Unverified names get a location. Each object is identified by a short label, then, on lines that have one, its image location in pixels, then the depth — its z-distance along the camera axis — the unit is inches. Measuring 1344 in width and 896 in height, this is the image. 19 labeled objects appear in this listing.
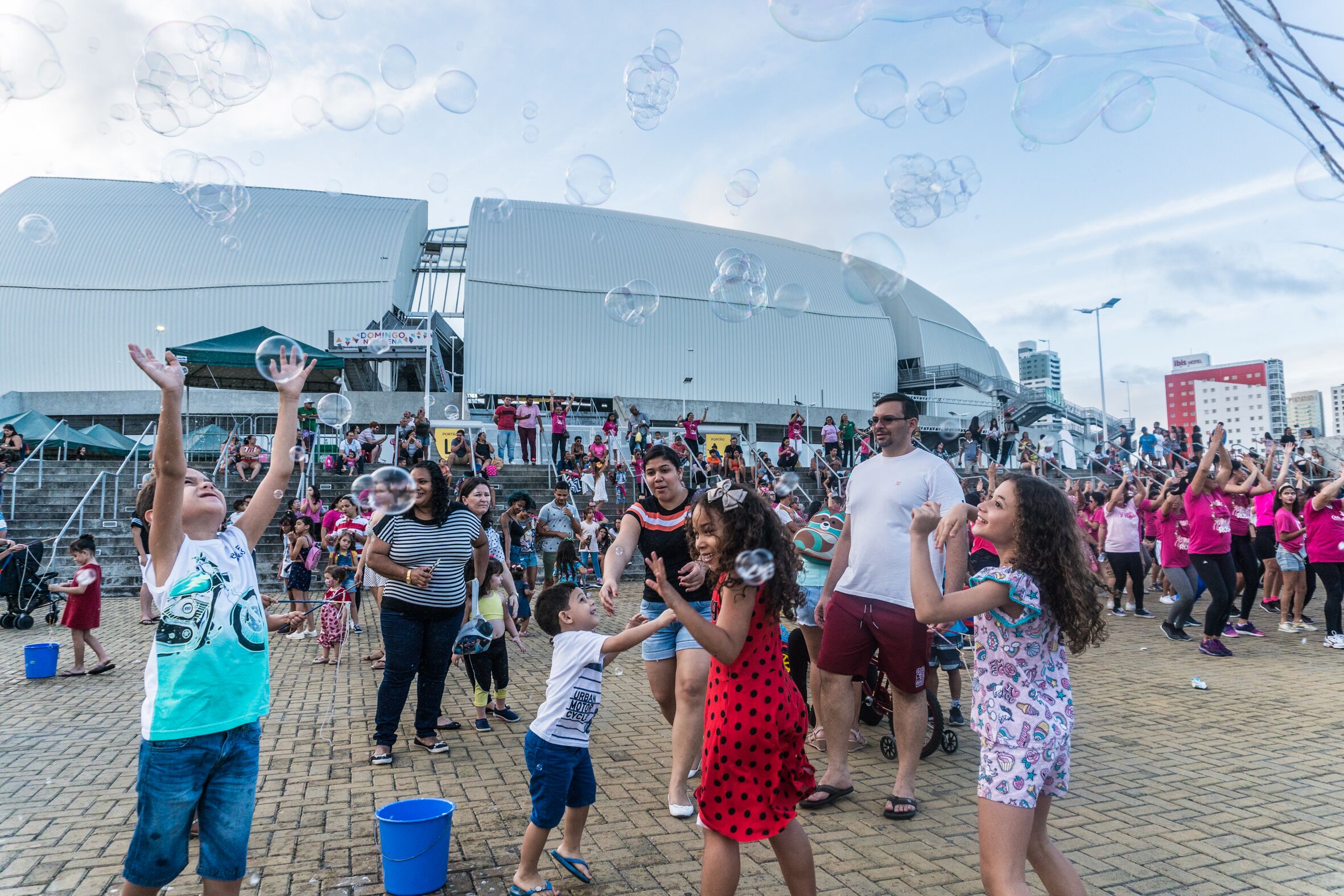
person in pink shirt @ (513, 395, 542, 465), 738.8
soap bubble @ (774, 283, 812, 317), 355.9
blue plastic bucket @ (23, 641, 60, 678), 291.1
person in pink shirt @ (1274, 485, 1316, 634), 369.1
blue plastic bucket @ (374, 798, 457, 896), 121.6
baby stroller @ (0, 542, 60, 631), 405.7
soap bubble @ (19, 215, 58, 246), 343.9
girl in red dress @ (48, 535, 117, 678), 294.4
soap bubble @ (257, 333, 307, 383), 129.8
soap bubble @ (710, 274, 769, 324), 327.6
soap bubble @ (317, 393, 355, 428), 319.9
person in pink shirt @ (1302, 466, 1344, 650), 335.3
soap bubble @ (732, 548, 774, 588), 101.0
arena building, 1272.1
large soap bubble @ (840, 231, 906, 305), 298.4
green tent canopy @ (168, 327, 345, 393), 625.9
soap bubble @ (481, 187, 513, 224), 434.3
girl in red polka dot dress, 100.3
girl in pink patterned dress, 95.3
